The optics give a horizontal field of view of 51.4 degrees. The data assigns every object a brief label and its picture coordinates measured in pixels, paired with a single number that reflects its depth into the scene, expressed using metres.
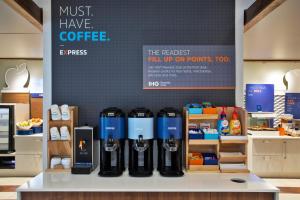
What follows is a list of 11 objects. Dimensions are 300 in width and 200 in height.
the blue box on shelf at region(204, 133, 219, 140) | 2.57
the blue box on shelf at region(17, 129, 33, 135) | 5.69
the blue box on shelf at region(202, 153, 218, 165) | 2.58
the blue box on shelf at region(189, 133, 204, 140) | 2.56
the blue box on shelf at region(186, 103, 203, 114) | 2.57
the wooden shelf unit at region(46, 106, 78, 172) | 2.61
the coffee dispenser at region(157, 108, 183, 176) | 2.42
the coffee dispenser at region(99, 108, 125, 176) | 2.42
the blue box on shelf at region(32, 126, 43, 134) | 5.90
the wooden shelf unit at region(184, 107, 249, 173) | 2.55
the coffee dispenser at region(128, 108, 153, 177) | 2.42
